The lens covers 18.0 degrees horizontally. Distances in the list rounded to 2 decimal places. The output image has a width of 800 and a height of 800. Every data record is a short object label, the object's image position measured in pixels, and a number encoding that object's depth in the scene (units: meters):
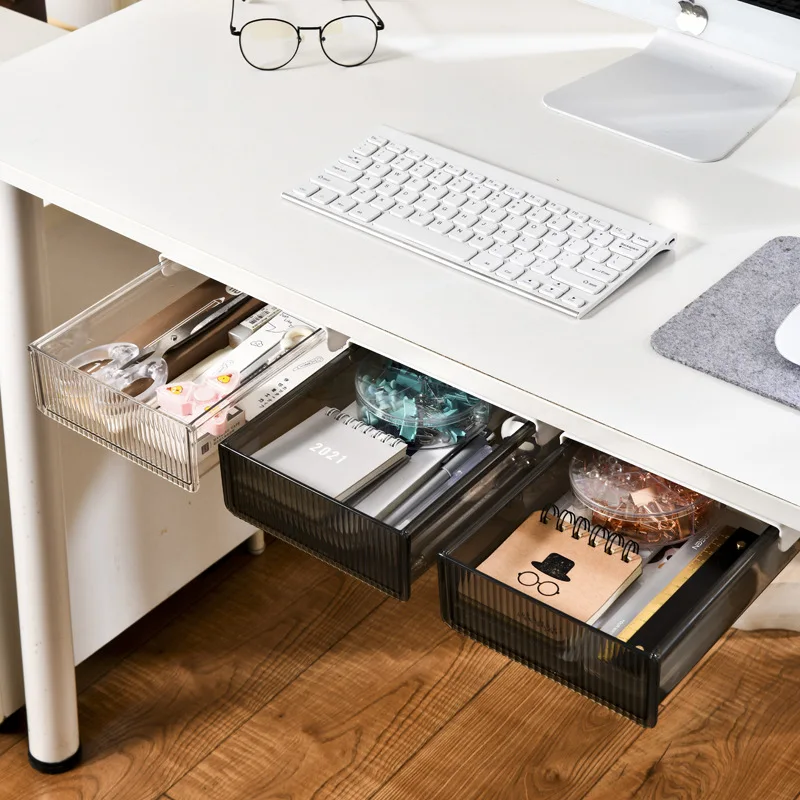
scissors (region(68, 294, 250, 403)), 2.14
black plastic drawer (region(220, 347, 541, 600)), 1.97
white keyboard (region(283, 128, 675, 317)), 1.98
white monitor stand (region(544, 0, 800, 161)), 2.16
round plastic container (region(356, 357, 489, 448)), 2.08
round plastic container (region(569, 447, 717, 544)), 2.00
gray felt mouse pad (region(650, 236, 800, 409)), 1.89
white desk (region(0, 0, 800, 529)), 1.88
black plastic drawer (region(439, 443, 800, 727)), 1.88
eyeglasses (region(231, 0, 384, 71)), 2.28
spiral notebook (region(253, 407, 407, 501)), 2.02
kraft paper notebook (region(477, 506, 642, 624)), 1.95
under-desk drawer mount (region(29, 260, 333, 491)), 2.09
